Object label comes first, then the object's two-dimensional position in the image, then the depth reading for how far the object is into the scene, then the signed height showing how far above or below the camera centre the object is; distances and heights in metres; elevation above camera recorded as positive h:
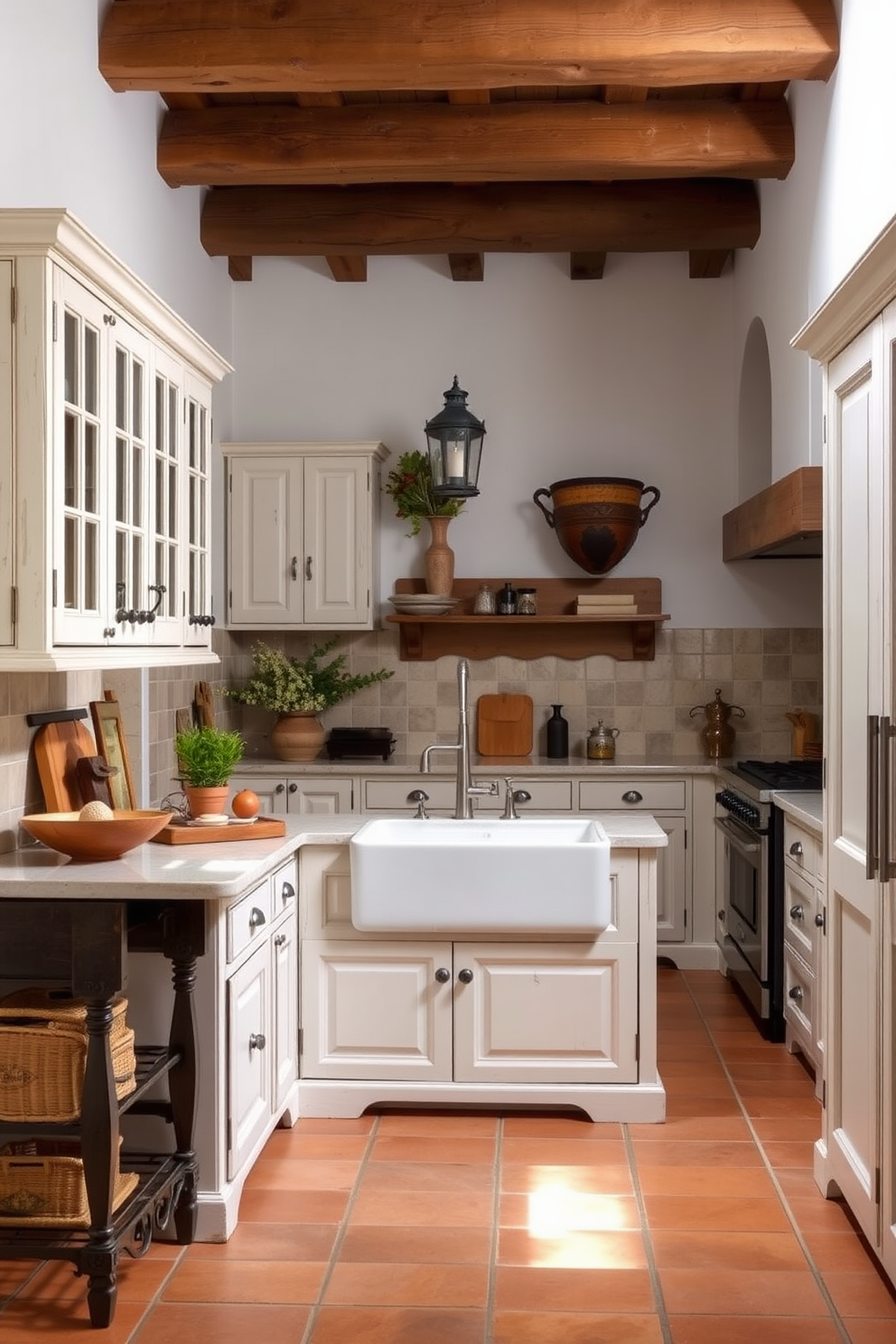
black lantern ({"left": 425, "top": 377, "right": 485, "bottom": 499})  5.45 +0.97
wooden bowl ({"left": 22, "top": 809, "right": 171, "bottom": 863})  3.02 -0.36
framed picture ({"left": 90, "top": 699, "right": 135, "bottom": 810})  3.73 -0.20
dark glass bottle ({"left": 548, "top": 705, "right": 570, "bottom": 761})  6.03 -0.28
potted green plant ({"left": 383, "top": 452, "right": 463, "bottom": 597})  6.00 +0.77
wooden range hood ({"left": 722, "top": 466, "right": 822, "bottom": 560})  4.23 +0.57
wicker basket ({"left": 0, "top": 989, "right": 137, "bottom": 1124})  2.72 -0.81
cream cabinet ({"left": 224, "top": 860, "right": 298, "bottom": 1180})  3.15 -0.86
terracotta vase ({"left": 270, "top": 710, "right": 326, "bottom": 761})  5.91 -0.26
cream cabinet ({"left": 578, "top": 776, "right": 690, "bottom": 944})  5.64 -0.56
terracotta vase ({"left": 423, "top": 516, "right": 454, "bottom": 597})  6.01 +0.54
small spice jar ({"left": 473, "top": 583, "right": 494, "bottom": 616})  6.00 +0.35
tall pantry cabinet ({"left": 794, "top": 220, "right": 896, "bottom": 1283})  2.68 -0.13
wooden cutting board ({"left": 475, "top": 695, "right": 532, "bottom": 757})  6.13 -0.23
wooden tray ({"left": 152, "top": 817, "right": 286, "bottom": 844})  3.49 -0.42
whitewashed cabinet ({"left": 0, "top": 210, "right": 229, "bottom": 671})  2.79 +0.53
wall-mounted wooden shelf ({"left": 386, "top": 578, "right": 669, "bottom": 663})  6.11 +0.22
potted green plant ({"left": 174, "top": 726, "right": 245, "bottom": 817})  3.62 -0.24
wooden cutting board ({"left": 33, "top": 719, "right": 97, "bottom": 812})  3.38 -0.21
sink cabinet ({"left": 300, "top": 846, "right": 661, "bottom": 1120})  3.79 -0.96
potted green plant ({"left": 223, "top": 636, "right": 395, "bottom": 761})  5.89 -0.08
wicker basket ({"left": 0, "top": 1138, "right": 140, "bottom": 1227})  2.74 -1.07
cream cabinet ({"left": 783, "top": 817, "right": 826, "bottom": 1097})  3.96 -0.83
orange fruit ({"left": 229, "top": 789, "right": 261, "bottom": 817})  3.66 -0.35
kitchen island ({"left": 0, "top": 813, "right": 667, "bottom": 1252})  2.93 -0.81
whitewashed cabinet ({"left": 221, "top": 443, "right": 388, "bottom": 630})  5.89 +0.62
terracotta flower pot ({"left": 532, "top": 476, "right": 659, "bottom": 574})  5.75 +0.71
